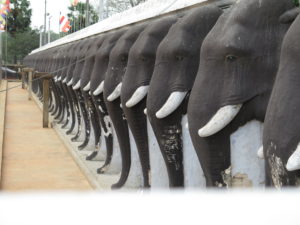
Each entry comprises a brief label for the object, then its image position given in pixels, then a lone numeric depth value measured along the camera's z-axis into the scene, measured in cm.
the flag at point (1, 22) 3358
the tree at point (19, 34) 5797
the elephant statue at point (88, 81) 737
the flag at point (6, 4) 3109
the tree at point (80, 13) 3976
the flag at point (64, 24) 3158
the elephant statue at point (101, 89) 645
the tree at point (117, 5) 2985
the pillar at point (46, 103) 1380
